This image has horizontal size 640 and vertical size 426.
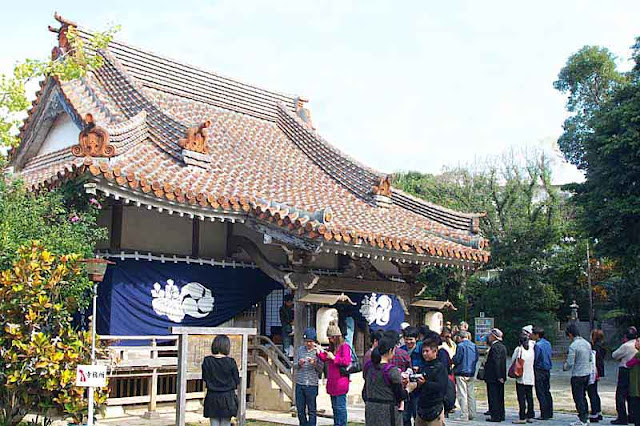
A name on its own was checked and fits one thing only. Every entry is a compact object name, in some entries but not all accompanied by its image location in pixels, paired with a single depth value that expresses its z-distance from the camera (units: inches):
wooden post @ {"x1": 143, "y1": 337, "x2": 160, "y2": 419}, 430.3
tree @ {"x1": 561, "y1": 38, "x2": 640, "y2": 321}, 706.2
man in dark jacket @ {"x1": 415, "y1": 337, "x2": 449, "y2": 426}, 286.0
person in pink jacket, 361.4
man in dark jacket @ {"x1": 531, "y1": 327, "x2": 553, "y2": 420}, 478.3
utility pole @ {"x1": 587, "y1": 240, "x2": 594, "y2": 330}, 1209.5
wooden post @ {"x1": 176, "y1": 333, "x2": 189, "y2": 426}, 343.6
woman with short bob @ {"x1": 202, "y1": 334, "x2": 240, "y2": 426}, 289.7
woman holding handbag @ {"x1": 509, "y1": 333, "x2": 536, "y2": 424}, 466.0
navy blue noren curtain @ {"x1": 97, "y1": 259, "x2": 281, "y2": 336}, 440.1
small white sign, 306.2
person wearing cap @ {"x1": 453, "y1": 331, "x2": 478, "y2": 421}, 466.6
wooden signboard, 354.2
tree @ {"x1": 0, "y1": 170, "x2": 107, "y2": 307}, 355.6
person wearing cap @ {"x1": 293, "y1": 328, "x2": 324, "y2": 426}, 365.1
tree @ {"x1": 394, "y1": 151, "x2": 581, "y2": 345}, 1165.7
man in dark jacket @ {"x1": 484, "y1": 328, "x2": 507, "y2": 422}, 458.0
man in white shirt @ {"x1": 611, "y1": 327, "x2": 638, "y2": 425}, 449.4
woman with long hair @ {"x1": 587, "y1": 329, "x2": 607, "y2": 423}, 479.5
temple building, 439.5
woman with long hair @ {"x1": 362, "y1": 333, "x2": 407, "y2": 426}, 274.7
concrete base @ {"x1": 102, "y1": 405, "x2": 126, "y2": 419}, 424.2
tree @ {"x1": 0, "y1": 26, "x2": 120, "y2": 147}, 409.7
